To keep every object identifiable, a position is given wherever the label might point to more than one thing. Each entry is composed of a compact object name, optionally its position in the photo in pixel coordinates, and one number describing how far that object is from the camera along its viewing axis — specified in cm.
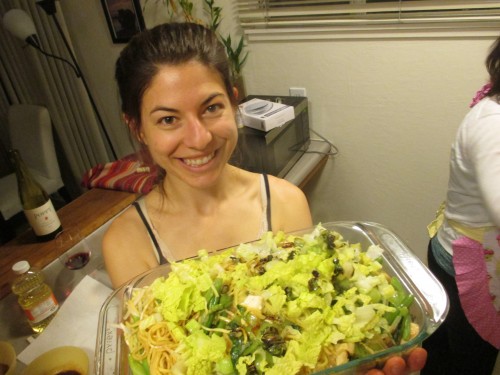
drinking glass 123
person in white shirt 96
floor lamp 224
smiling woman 86
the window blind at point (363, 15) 150
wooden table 117
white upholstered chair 265
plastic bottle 106
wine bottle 123
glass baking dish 56
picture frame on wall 239
